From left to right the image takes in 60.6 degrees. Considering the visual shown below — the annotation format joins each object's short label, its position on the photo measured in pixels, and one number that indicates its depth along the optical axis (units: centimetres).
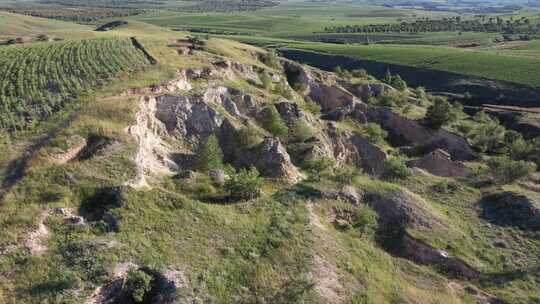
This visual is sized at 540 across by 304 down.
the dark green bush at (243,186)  4016
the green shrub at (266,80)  7612
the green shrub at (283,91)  7512
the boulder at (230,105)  6125
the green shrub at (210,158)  4672
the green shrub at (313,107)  7679
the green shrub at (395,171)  5366
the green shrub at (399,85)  10125
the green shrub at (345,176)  4569
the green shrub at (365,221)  4109
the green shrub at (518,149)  6644
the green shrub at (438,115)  7625
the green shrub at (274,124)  5959
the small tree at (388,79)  10651
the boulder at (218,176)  4244
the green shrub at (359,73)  10694
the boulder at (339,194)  4319
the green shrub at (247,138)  5384
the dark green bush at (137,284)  2853
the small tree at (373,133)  6775
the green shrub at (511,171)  5416
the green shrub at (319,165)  5068
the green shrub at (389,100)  8539
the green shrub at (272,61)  9225
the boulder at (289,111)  6450
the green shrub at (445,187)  5188
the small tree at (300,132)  6091
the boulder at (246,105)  6356
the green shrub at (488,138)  7381
